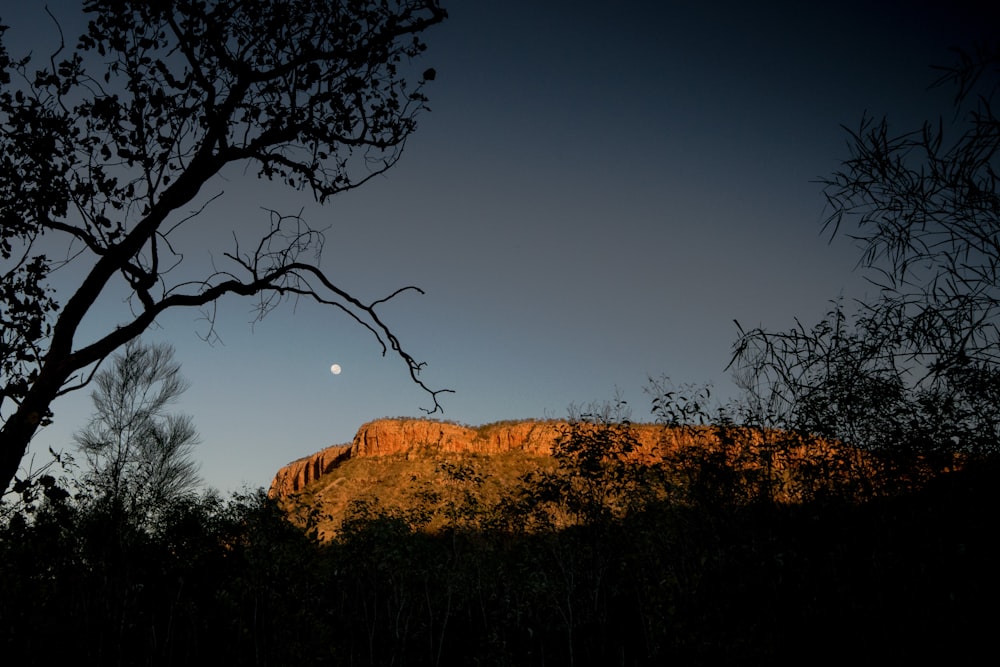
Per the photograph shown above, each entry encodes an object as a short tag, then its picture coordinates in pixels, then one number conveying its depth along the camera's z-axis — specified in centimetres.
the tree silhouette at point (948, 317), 415
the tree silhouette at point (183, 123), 409
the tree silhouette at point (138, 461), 2798
